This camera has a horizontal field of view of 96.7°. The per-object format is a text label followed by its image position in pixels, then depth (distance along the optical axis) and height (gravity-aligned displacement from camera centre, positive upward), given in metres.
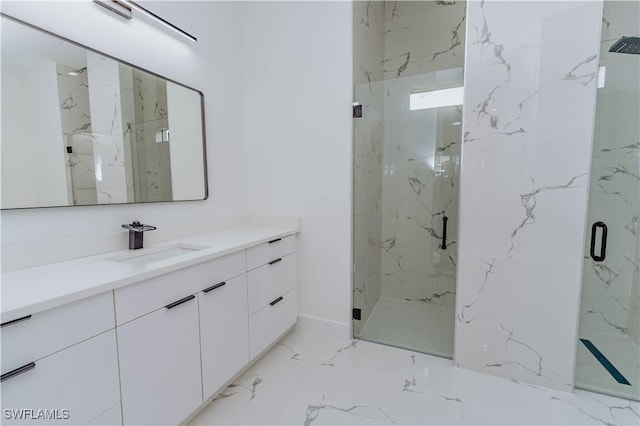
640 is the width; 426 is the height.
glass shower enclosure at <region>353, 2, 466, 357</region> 2.36 +0.17
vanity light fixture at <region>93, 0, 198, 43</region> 1.50 +1.00
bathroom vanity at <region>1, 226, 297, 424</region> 0.89 -0.57
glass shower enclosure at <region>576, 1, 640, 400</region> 1.71 -0.26
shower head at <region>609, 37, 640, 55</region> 1.66 +0.84
